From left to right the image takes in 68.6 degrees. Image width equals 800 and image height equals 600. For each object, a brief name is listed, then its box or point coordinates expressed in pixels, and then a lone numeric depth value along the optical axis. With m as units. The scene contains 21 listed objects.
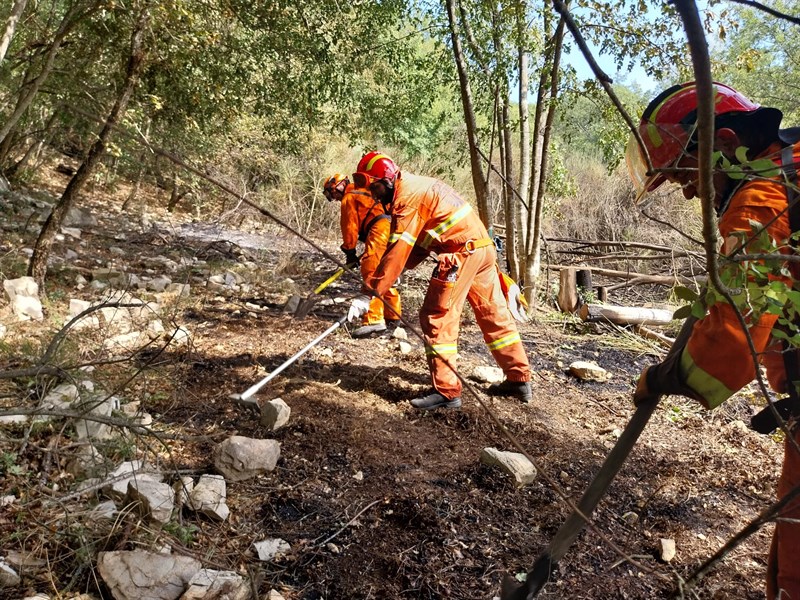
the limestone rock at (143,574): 1.95
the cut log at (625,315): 6.13
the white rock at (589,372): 4.77
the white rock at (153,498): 2.27
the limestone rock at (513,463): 2.92
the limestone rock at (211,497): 2.50
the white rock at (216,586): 1.97
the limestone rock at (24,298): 4.53
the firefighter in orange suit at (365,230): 4.66
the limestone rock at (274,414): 3.33
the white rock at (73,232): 7.63
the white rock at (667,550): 2.47
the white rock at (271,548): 2.34
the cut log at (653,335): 5.71
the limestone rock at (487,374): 4.51
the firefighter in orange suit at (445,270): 3.79
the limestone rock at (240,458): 2.82
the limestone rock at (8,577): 1.91
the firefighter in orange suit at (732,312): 1.50
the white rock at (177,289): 5.91
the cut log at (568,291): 6.73
